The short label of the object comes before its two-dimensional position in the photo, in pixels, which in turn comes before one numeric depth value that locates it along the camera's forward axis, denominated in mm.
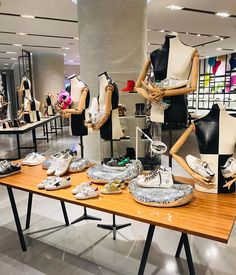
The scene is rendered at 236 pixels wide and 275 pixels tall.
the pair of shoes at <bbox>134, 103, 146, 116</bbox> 3773
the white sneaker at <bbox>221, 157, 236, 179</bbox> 1501
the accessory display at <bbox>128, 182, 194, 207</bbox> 1391
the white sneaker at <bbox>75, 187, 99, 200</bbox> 1551
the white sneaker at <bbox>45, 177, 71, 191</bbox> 1708
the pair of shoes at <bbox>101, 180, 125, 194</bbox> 1626
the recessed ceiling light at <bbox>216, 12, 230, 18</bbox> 5164
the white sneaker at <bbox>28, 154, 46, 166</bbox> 2373
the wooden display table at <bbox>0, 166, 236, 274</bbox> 1168
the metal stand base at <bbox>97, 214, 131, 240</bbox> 2422
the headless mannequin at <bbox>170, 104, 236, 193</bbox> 1532
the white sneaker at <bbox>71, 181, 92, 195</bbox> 1623
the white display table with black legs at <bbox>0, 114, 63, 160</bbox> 4766
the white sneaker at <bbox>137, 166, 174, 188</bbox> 1521
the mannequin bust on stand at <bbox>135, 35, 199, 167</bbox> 1814
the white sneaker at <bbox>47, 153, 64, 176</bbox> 2034
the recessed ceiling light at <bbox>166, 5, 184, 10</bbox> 4731
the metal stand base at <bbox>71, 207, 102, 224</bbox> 2698
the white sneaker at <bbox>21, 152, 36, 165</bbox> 2388
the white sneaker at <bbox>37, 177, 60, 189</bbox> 1751
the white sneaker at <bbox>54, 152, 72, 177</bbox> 1994
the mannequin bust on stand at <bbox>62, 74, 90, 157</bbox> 2461
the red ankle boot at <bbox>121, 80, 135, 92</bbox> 3592
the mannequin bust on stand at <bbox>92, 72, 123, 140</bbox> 2158
